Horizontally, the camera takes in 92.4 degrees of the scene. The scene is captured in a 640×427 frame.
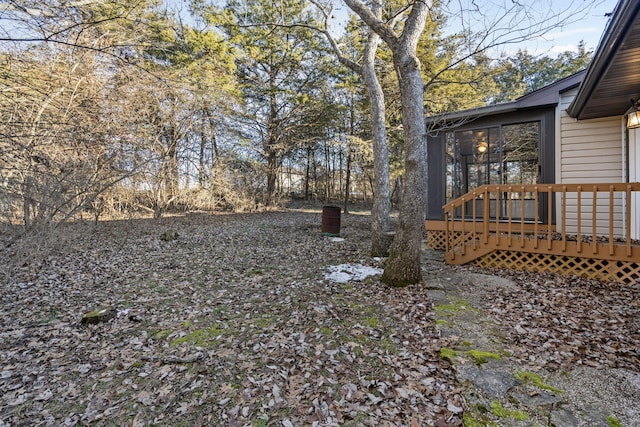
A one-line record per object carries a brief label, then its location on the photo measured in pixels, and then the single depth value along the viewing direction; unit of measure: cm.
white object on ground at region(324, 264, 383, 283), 481
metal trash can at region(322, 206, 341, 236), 861
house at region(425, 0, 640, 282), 411
